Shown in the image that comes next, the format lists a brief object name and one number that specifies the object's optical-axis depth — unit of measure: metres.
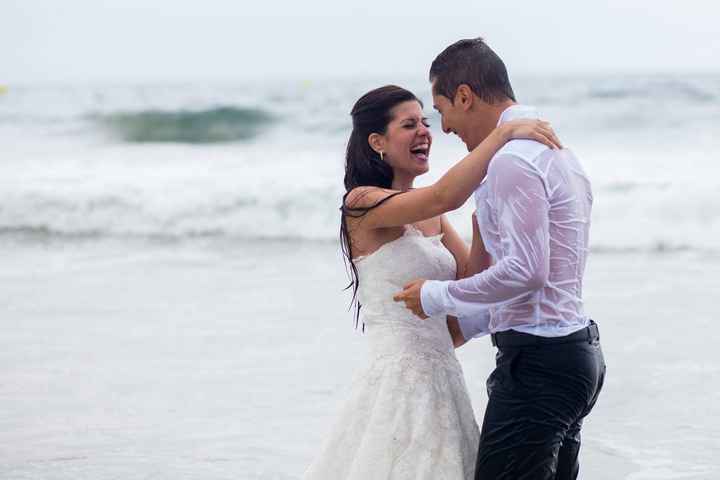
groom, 5.50
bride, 6.27
